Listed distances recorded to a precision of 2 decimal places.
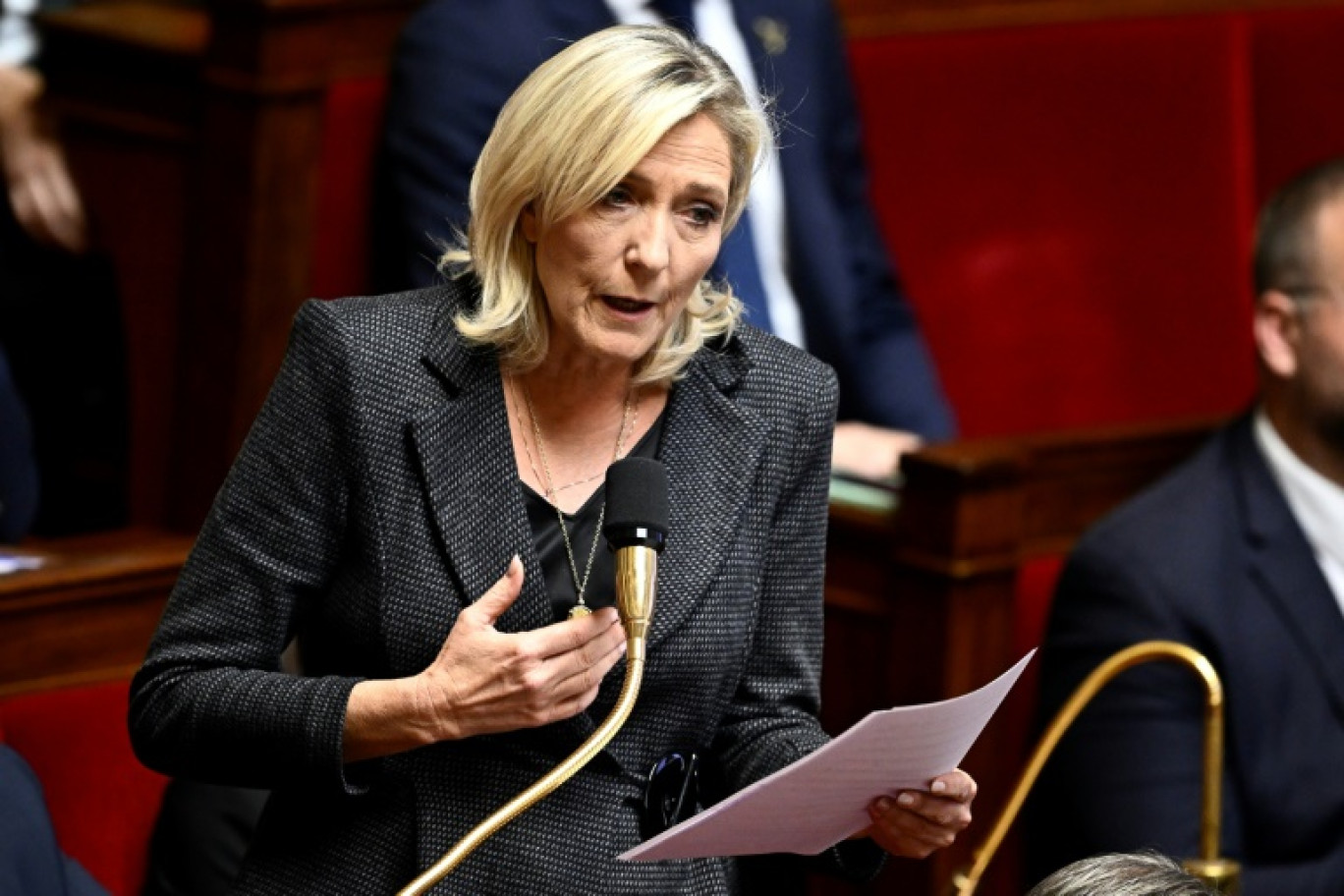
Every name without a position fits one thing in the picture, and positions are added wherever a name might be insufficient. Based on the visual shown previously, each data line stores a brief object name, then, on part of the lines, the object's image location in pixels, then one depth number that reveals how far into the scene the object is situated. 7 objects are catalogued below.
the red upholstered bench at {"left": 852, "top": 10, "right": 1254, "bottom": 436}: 14.54
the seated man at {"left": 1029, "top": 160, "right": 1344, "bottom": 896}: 11.73
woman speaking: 10.90
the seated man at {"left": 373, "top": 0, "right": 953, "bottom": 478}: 12.09
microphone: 10.72
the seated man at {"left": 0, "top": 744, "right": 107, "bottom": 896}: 11.07
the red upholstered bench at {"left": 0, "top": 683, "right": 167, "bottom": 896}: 11.38
